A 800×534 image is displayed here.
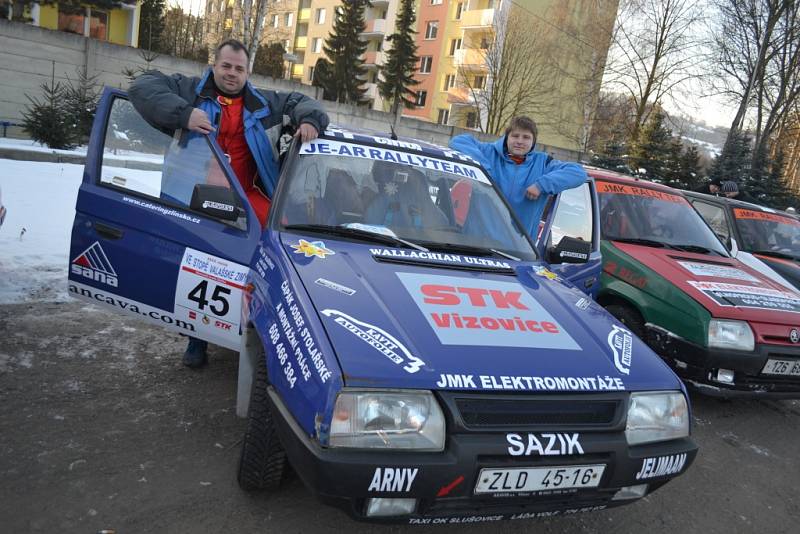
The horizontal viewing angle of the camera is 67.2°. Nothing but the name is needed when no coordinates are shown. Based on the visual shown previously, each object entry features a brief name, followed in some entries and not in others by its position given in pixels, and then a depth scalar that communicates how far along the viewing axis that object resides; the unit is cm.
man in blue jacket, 457
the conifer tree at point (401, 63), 3869
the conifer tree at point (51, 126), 1209
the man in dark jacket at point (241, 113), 362
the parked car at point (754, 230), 660
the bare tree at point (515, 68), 2803
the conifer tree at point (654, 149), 2294
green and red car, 429
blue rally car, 206
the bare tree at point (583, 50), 3011
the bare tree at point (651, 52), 2738
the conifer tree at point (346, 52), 4131
